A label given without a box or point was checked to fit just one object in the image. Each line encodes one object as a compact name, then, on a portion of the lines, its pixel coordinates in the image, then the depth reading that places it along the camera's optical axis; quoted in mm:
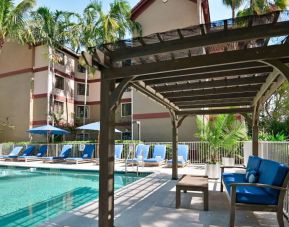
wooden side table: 6223
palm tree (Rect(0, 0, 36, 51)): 19359
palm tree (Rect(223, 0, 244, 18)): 18531
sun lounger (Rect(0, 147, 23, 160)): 19739
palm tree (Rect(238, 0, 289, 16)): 14781
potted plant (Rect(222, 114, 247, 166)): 11867
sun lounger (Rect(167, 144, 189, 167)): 14562
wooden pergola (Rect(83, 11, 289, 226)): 4105
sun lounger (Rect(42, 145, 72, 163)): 18344
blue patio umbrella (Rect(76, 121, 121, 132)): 16242
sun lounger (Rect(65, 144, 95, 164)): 17484
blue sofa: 4723
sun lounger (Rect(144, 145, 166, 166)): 15023
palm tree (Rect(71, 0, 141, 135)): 19938
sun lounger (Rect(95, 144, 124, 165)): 16844
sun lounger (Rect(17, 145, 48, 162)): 19281
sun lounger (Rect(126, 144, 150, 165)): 15972
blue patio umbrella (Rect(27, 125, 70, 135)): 19328
